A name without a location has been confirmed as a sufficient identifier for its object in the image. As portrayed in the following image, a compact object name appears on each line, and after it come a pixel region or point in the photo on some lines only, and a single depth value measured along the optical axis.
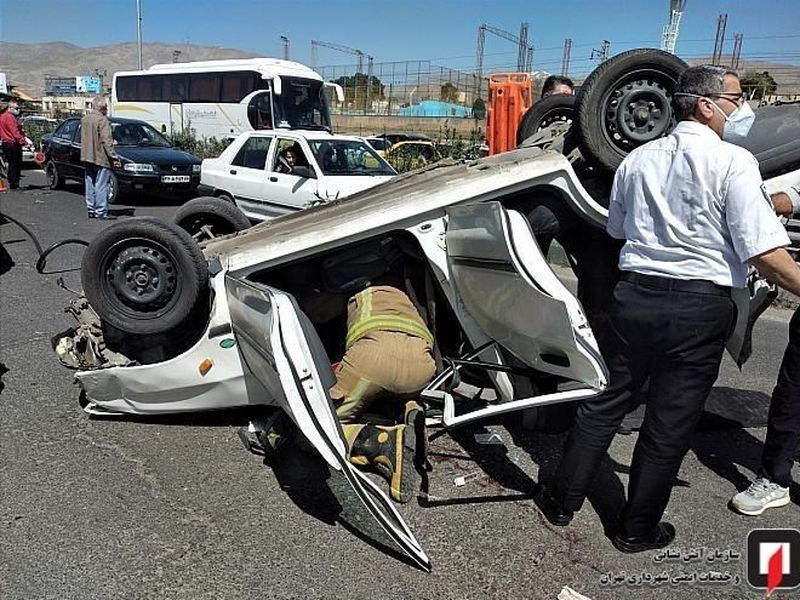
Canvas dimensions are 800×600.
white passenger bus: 18.34
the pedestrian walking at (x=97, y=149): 10.64
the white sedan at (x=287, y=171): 9.58
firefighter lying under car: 3.05
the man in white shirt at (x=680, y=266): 2.34
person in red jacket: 13.66
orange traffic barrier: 9.74
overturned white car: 2.81
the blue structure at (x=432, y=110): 38.88
